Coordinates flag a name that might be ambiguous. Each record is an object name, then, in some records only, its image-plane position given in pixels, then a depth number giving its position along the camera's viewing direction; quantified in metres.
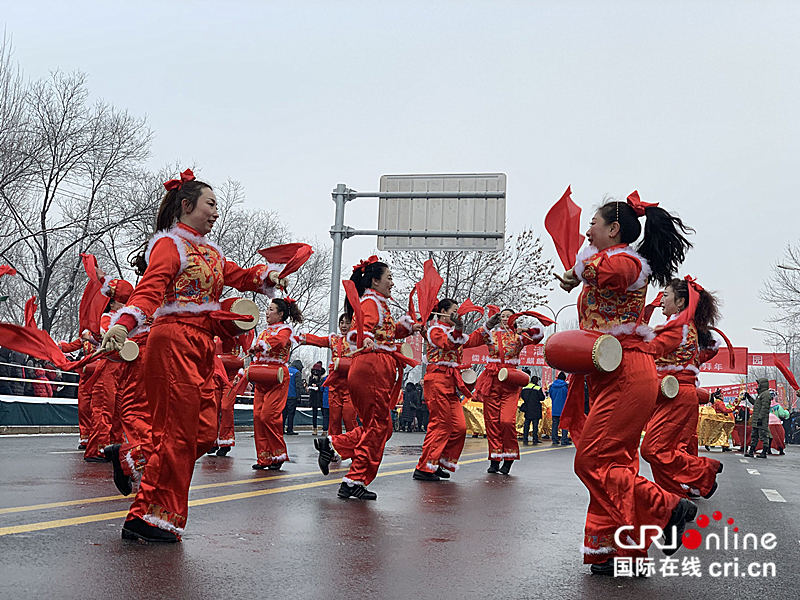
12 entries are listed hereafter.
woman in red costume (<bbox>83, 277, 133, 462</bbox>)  10.30
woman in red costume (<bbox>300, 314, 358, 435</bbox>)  12.54
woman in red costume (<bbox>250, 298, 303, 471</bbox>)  10.53
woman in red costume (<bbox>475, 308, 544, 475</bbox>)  11.30
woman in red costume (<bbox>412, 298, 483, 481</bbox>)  9.80
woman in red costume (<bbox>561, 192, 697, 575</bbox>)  4.66
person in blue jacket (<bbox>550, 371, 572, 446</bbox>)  22.70
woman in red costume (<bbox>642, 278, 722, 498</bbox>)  7.92
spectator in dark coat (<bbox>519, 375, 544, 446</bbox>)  22.16
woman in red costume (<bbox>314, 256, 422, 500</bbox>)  7.64
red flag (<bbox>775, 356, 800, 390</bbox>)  11.25
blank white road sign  21.66
